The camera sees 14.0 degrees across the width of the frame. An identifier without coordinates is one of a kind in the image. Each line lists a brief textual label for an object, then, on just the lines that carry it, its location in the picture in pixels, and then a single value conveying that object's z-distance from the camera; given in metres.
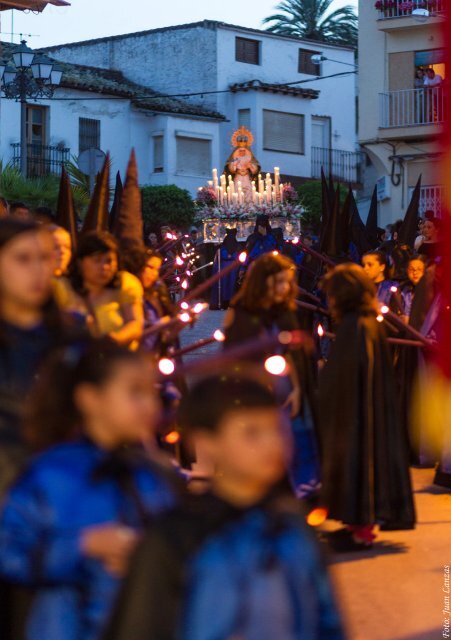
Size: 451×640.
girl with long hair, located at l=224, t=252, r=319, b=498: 9.71
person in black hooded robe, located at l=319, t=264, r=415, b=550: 9.83
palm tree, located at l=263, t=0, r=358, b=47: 76.17
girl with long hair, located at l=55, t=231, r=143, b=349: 8.35
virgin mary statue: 40.62
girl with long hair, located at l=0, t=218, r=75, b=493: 5.39
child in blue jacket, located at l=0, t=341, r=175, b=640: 4.15
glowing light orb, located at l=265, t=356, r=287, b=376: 6.66
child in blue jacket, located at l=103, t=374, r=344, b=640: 3.64
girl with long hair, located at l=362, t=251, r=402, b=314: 13.14
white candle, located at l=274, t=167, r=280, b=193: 37.51
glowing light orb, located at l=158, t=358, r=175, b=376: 6.47
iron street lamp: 27.40
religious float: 37.04
